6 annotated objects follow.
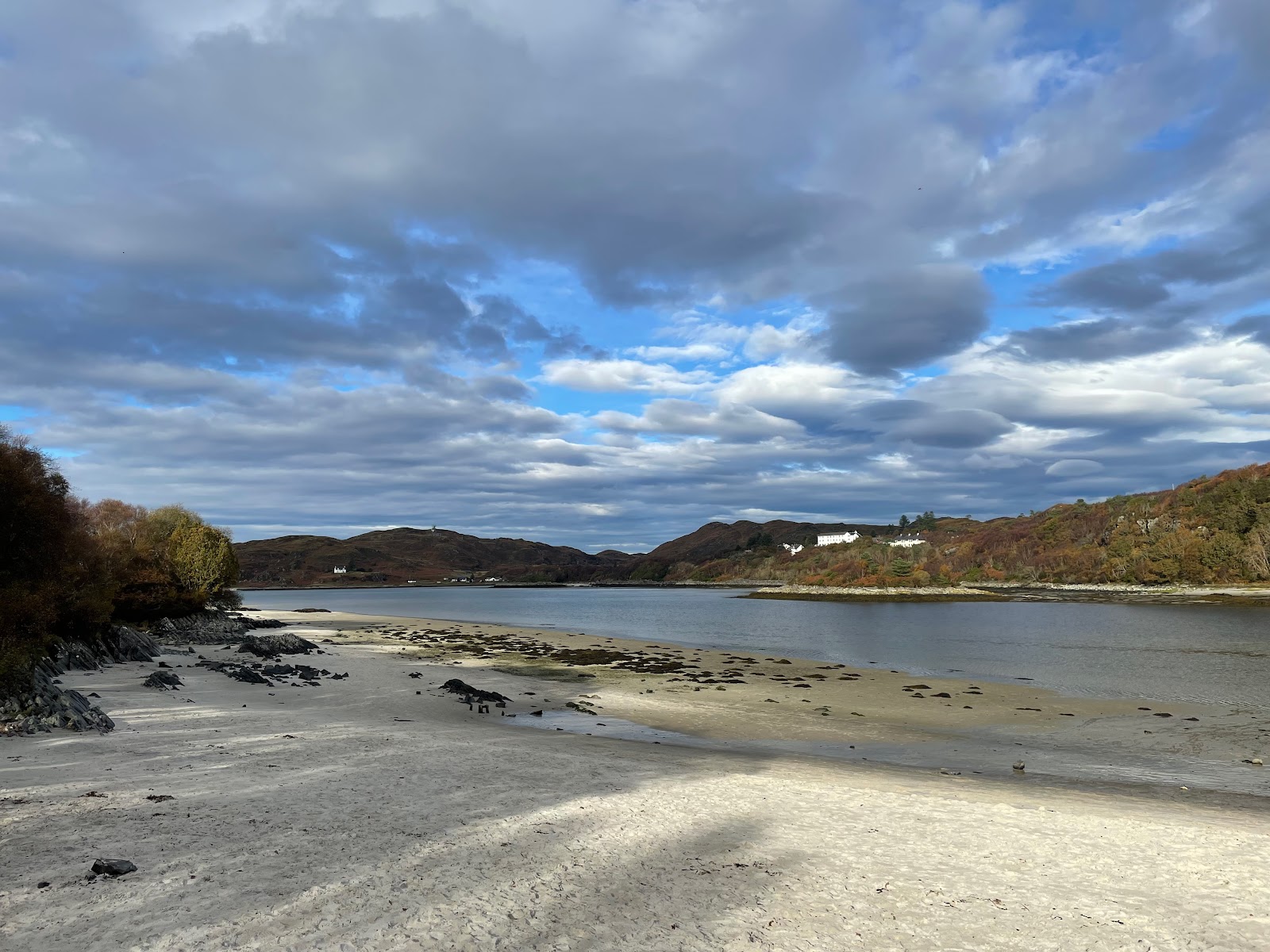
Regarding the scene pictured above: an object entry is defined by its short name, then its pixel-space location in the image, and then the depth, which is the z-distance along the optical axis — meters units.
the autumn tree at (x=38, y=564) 17.91
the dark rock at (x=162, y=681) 20.31
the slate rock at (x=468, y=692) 23.69
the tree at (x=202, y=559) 55.50
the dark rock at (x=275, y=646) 34.62
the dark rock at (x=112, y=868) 6.58
